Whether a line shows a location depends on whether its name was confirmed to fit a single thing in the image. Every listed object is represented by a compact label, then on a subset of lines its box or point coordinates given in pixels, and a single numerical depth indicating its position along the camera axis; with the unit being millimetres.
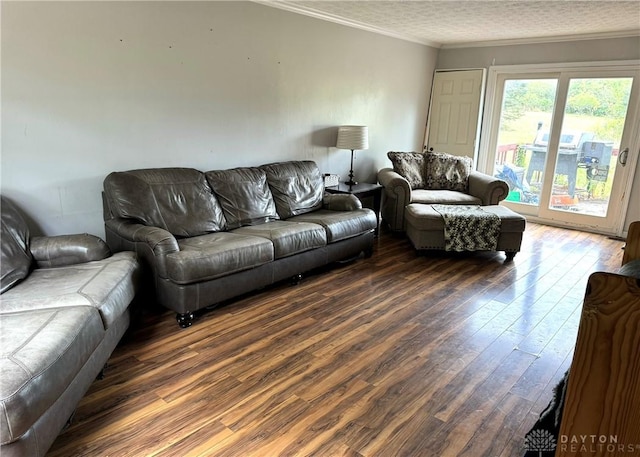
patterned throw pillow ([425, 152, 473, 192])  5203
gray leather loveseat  1443
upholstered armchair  4727
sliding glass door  5031
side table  4566
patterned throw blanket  4102
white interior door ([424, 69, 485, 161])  5930
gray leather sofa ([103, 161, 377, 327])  2688
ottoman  4094
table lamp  4598
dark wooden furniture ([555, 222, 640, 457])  902
